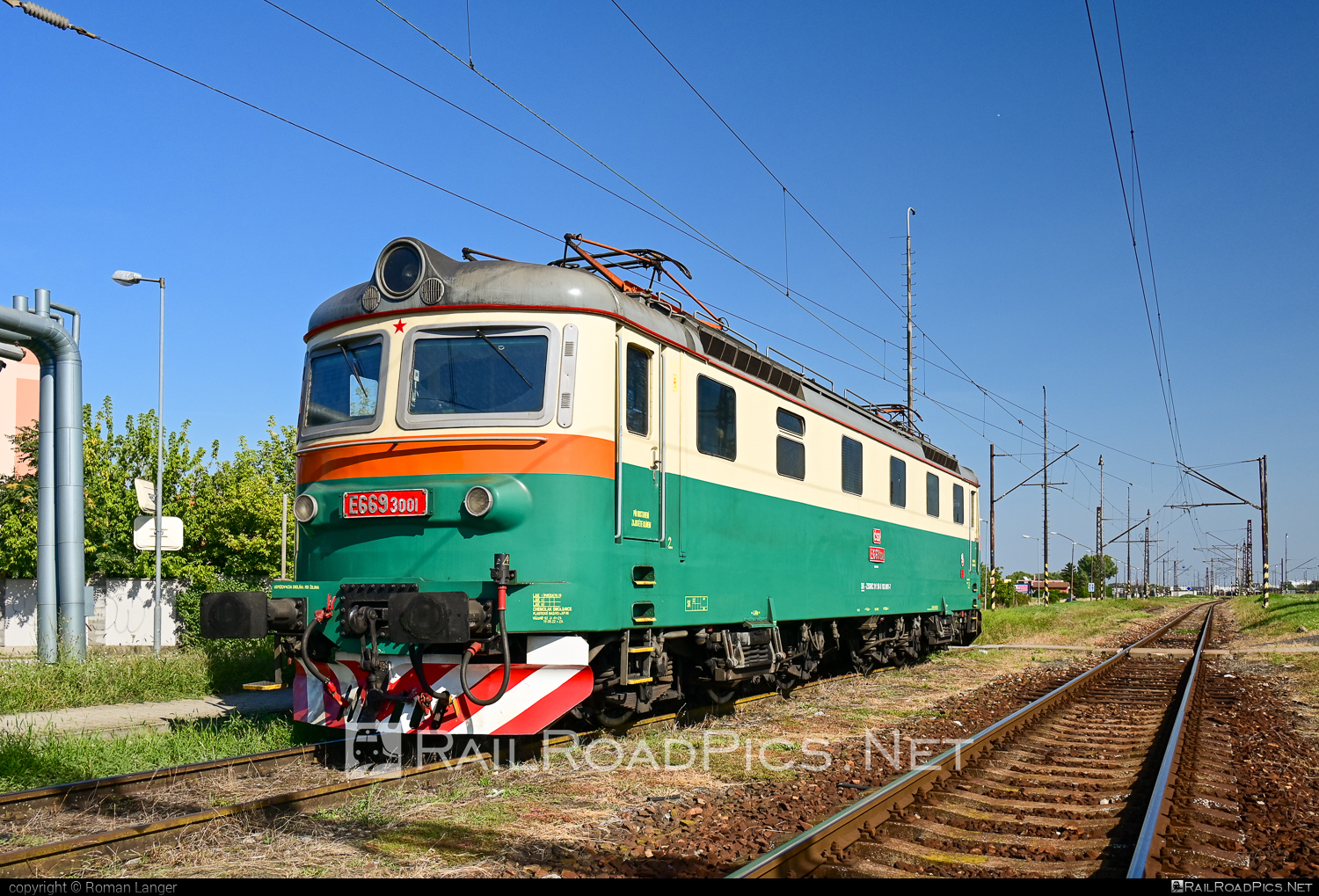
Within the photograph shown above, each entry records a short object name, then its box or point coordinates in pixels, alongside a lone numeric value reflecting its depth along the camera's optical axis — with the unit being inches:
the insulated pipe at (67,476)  594.5
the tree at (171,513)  955.3
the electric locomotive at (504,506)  316.2
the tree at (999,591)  1527.3
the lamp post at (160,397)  714.2
